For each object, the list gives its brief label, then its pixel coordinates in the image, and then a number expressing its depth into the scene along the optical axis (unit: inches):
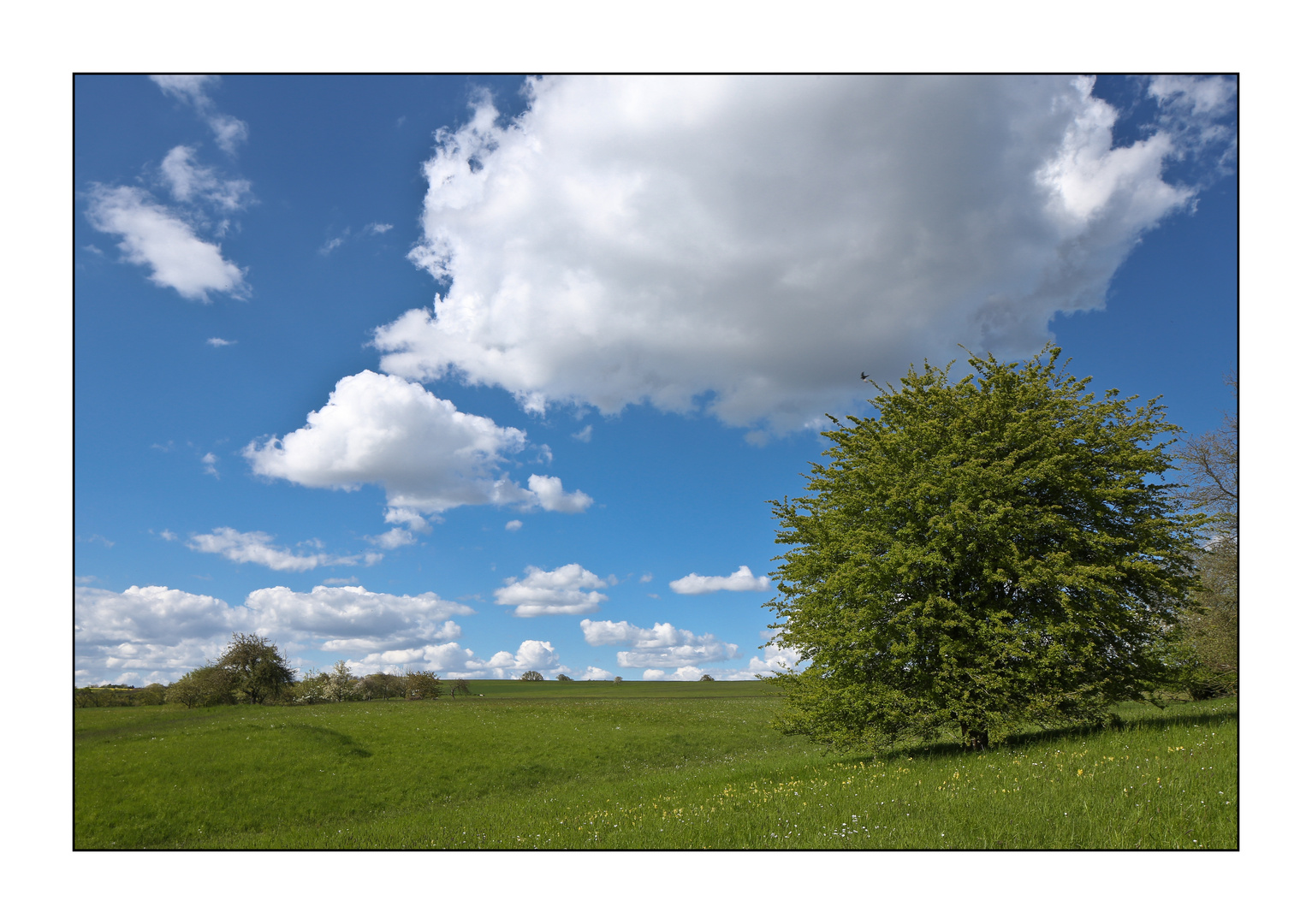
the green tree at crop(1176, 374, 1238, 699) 1028.5
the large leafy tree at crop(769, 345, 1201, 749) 617.6
